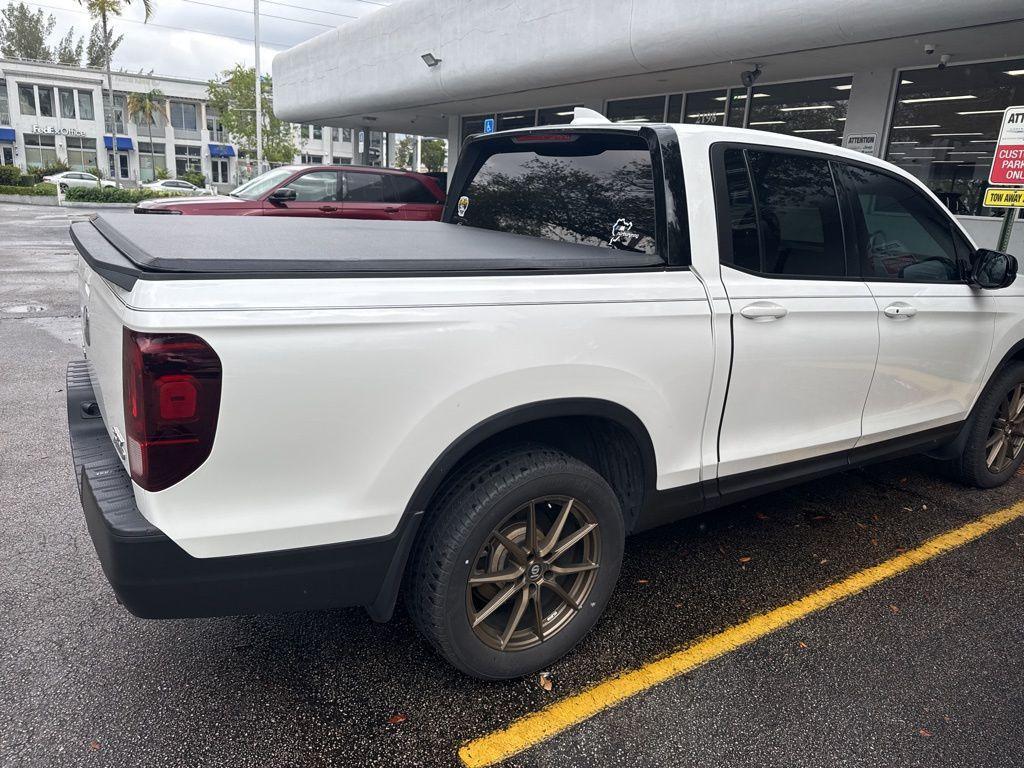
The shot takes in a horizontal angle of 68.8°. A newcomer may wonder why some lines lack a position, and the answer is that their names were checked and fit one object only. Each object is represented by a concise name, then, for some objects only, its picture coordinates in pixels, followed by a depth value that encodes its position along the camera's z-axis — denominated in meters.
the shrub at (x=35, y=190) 34.97
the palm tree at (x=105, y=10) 45.00
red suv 10.82
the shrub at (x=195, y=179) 56.80
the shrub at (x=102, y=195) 33.22
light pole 36.78
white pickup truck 1.95
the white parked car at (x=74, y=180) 39.22
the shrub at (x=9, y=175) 36.31
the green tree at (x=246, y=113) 50.03
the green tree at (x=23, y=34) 76.44
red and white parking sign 5.75
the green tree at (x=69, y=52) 80.44
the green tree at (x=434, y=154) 73.99
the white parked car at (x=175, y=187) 41.06
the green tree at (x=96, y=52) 78.31
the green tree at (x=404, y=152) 85.16
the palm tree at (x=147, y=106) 62.28
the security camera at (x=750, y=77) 10.59
